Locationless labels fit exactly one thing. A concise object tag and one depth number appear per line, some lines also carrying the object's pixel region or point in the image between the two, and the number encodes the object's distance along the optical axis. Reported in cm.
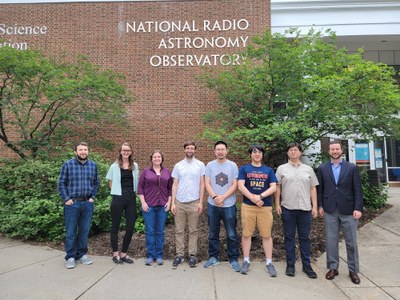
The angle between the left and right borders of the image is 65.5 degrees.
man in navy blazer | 416
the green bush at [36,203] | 596
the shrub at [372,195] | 826
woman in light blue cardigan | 470
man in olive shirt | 424
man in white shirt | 470
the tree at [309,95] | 670
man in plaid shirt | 463
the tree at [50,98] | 756
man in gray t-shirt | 452
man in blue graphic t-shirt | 432
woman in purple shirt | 472
